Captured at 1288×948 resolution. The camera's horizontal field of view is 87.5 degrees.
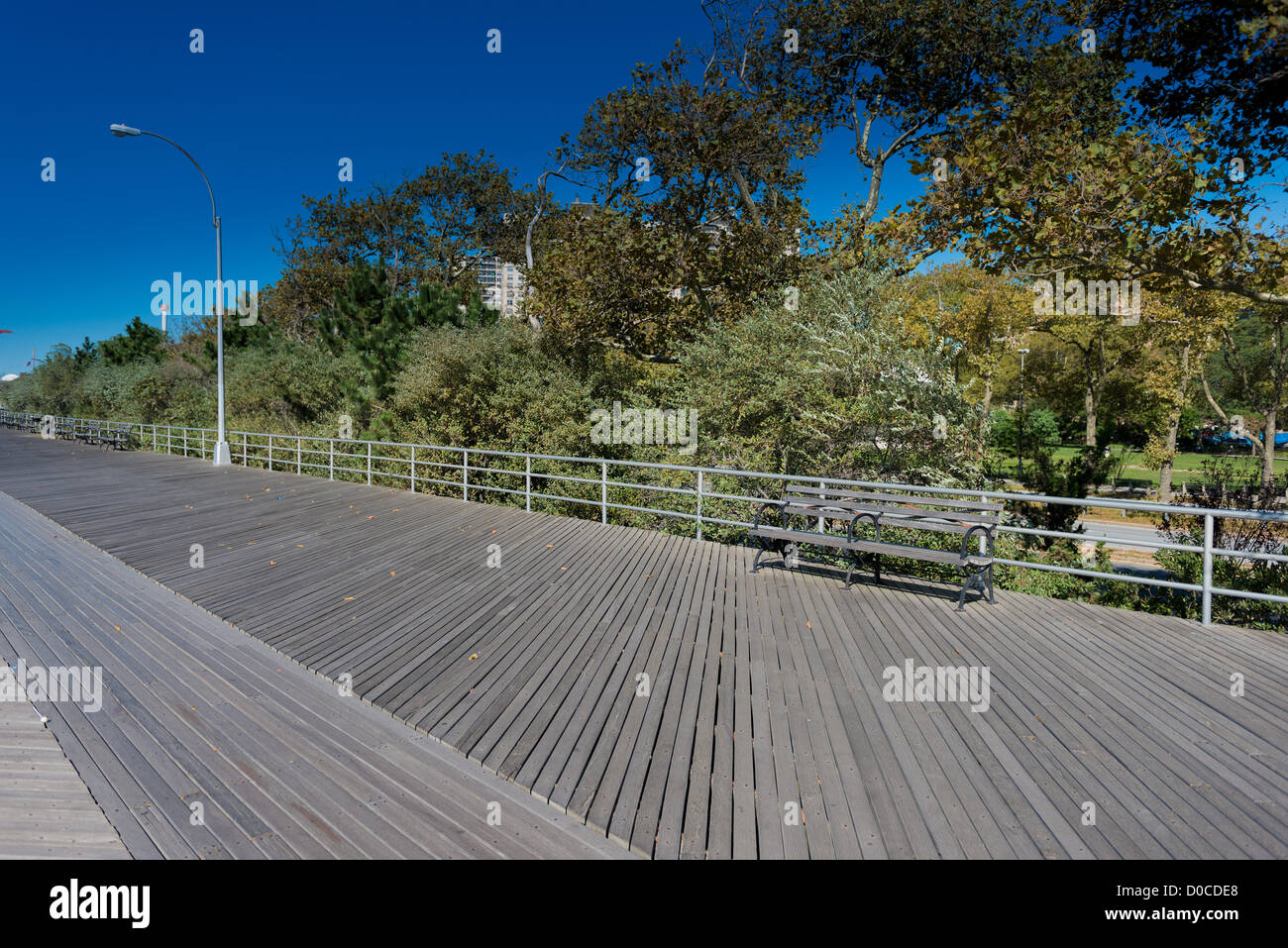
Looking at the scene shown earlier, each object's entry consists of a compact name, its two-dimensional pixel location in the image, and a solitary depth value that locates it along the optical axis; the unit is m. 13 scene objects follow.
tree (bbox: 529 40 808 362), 15.15
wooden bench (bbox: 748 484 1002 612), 6.02
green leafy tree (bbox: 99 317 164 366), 41.16
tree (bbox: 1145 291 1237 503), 21.59
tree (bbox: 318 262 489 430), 18.86
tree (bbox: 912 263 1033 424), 28.34
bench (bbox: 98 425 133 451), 24.87
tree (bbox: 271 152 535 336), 34.06
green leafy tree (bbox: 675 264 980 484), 9.88
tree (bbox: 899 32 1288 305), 7.30
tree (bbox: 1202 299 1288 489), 22.56
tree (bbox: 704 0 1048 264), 14.83
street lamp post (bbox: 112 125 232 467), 15.63
